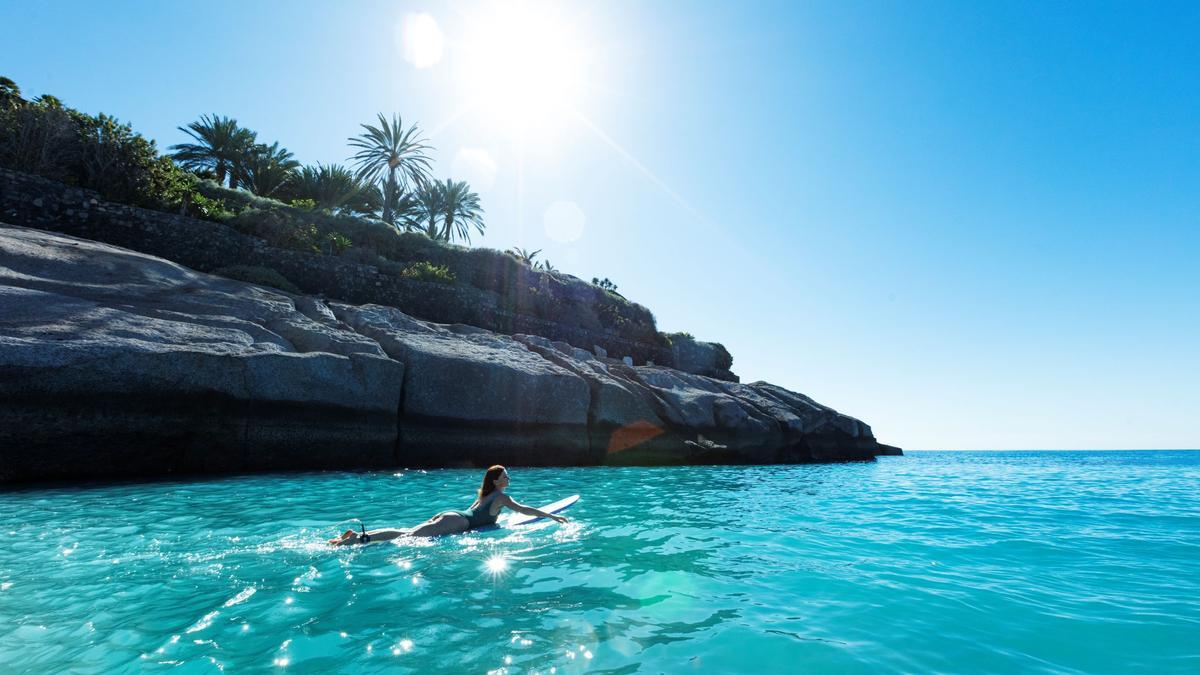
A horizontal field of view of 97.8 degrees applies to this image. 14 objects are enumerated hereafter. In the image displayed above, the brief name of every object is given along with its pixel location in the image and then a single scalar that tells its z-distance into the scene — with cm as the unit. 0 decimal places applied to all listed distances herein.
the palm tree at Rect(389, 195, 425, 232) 4250
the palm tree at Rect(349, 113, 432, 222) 3906
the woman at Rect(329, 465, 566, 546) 668
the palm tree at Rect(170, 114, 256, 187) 3466
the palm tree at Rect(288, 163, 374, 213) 3725
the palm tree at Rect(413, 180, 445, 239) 4291
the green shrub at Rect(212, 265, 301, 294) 1769
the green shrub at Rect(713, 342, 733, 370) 3531
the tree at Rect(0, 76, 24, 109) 1820
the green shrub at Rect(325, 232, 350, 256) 2269
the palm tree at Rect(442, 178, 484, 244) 4441
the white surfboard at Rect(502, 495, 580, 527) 771
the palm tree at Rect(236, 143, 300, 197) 3572
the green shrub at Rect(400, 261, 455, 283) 2286
